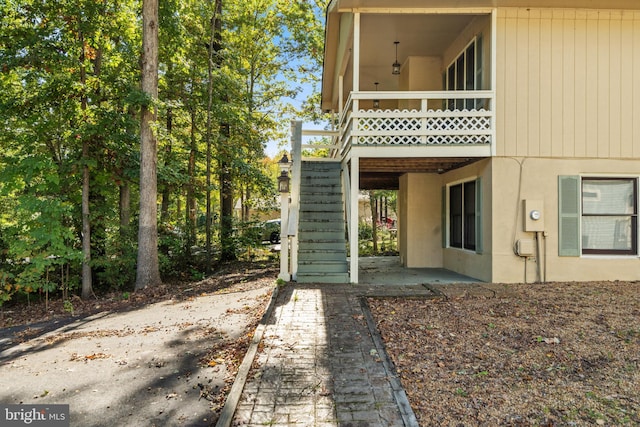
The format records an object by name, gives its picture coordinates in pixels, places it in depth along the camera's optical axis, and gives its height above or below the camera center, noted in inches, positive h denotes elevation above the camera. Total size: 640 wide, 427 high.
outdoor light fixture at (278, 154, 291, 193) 284.2 +26.9
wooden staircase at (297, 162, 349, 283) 283.3 -13.1
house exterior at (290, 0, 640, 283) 271.4 +53.9
